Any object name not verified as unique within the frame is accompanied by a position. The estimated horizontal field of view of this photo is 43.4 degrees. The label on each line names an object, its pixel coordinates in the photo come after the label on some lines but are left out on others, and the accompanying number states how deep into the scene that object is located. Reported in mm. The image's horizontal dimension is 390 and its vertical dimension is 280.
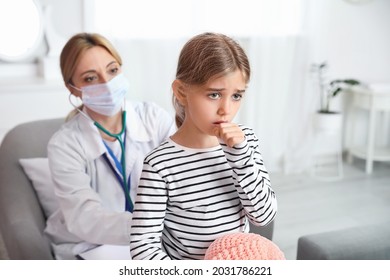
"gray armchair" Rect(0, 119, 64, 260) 1003
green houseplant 2369
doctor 1006
